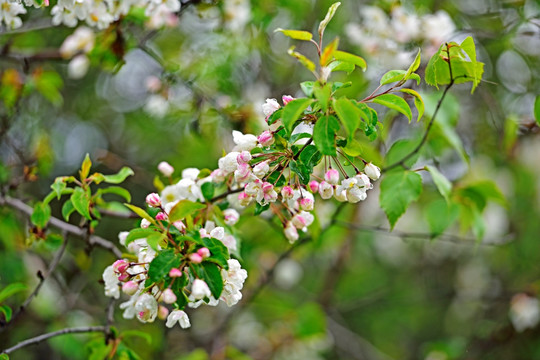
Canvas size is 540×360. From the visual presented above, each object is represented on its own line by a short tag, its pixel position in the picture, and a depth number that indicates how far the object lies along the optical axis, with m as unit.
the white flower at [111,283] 1.88
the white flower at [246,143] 1.83
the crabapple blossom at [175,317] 1.82
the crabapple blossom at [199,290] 1.77
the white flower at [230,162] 1.83
